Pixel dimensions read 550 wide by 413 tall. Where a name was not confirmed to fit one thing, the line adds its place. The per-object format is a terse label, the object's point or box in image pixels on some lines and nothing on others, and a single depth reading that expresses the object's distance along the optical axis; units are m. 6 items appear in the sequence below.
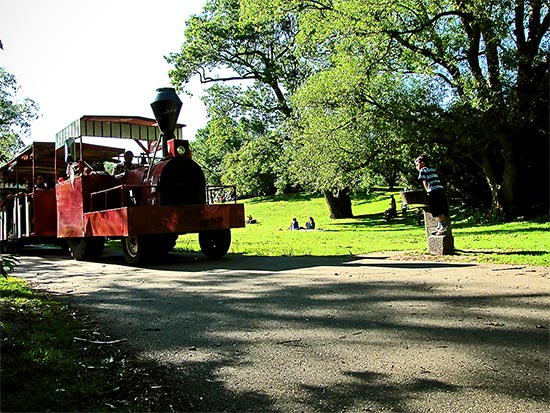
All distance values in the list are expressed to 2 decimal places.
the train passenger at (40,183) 15.28
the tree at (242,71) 31.02
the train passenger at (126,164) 12.36
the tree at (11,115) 44.72
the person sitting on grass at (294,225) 25.76
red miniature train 10.44
